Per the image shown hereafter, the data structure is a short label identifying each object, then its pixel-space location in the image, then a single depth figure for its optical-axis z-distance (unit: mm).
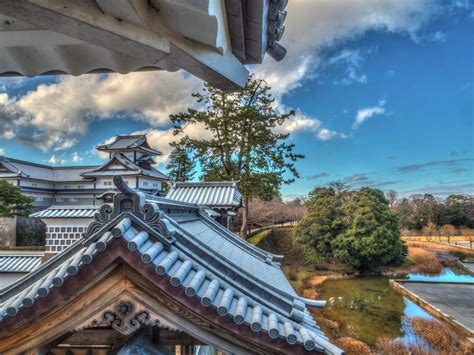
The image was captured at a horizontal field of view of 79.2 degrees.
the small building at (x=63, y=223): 11492
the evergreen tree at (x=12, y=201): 17172
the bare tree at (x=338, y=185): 34838
